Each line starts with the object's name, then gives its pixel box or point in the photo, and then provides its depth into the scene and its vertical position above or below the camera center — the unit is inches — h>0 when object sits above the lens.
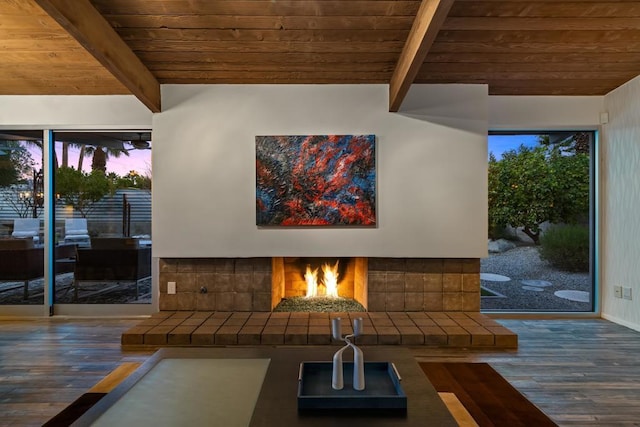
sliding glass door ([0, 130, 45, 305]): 169.2 -4.1
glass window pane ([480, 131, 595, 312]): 171.8 -4.3
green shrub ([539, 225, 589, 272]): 172.1 -15.4
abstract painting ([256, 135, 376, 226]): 151.9 +11.3
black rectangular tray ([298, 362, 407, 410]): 54.1 -26.0
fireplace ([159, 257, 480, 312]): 155.7 -28.6
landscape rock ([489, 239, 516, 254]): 173.0 -15.1
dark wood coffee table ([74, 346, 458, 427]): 52.1 -27.2
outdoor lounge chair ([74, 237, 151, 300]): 171.2 -22.6
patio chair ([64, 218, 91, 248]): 171.3 -9.9
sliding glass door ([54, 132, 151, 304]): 170.2 -3.1
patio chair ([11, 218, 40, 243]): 170.1 -8.7
